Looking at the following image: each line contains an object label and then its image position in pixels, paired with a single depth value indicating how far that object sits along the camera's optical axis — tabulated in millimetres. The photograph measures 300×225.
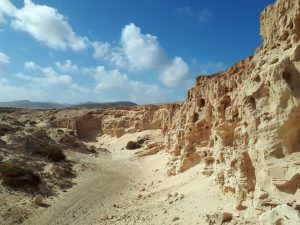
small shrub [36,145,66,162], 18956
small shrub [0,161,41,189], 13203
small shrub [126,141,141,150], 26965
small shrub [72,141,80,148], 24750
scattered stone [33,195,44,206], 12056
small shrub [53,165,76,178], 16156
